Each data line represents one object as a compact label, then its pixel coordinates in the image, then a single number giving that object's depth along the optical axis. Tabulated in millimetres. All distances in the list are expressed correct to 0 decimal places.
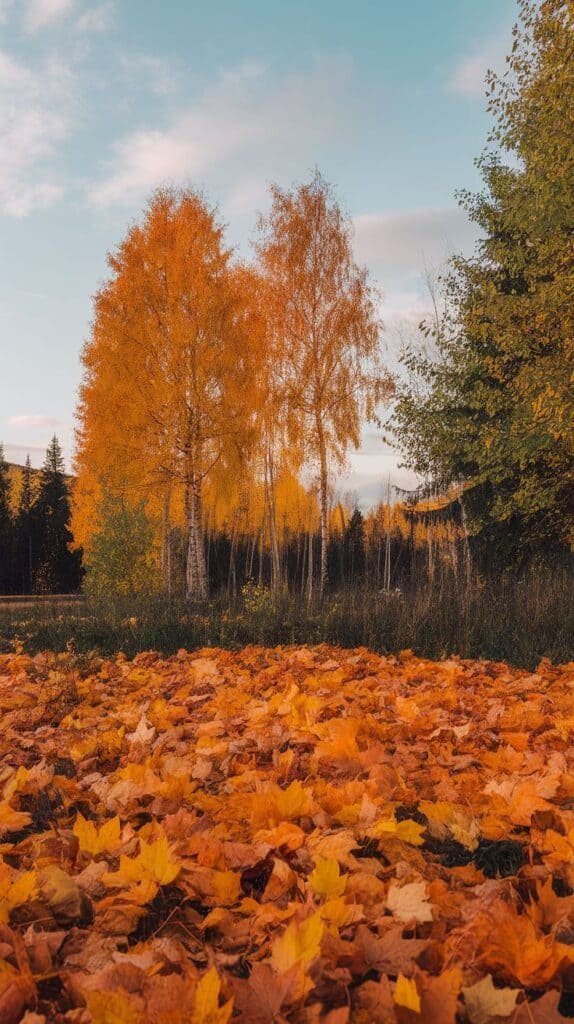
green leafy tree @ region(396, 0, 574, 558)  9070
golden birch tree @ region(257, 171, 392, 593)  16047
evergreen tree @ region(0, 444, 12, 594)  37000
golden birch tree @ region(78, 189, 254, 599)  14297
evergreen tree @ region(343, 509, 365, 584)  36062
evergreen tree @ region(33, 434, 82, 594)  37594
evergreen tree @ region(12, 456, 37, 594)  37562
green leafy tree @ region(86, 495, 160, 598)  14812
